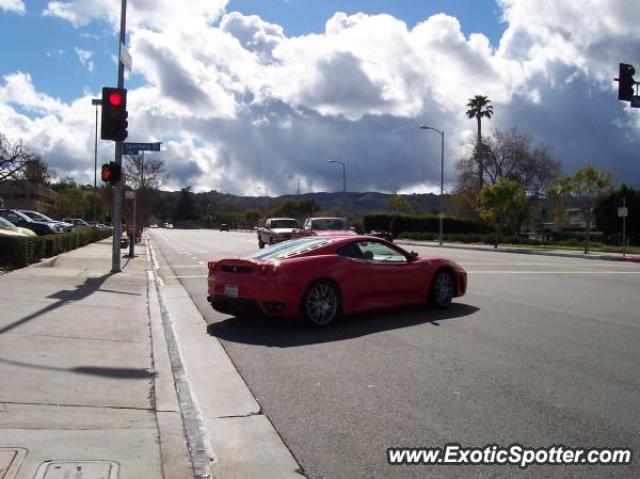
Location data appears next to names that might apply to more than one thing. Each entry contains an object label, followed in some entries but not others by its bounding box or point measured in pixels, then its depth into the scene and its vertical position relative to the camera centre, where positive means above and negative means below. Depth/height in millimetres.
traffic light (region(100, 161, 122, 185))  15445 +1223
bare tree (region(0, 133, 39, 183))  43719 +4184
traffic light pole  16172 +693
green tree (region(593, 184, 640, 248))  49062 +1361
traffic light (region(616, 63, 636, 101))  21750 +4957
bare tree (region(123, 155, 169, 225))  51269 +3845
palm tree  70562 +12589
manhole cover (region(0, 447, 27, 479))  3807 -1472
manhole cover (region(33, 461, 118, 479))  3830 -1494
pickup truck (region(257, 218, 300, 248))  29500 -223
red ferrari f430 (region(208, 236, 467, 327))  8727 -764
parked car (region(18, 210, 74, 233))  43328 +309
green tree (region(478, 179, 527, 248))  44500 +1964
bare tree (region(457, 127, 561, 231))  71812 +6762
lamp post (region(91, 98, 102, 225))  46488 +4971
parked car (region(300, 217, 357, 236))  26381 +41
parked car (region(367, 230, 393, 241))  34031 -452
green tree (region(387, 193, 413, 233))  77125 +2746
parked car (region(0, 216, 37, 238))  19941 -190
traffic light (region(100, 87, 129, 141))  15250 +2630
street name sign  17453 +2092
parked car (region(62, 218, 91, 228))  66375 +91
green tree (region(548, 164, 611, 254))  39000 +2761
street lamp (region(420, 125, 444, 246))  50475 +3768
